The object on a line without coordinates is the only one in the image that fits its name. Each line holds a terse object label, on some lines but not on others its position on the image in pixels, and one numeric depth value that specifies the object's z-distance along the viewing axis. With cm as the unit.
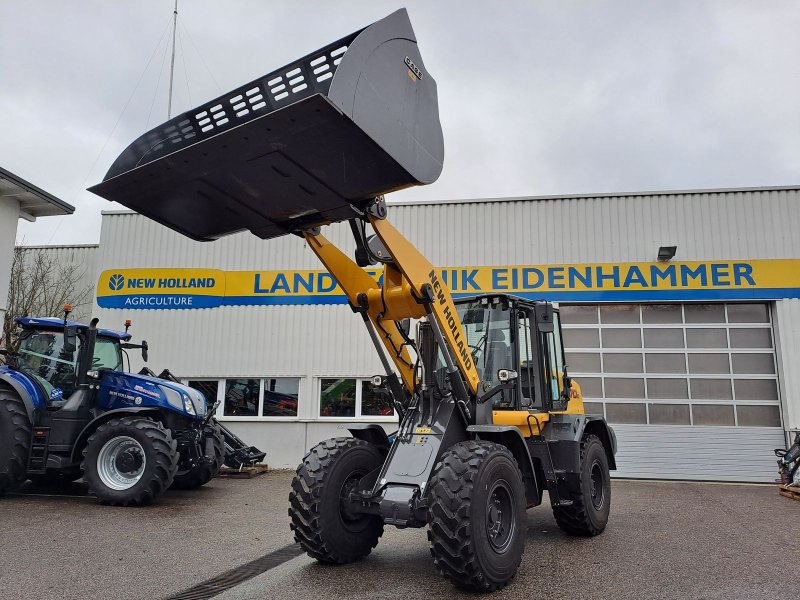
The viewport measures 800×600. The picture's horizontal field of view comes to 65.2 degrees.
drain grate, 499
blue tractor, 934
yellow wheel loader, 453
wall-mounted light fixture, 1415
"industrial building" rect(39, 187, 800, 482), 1400
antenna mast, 1534
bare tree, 1872
